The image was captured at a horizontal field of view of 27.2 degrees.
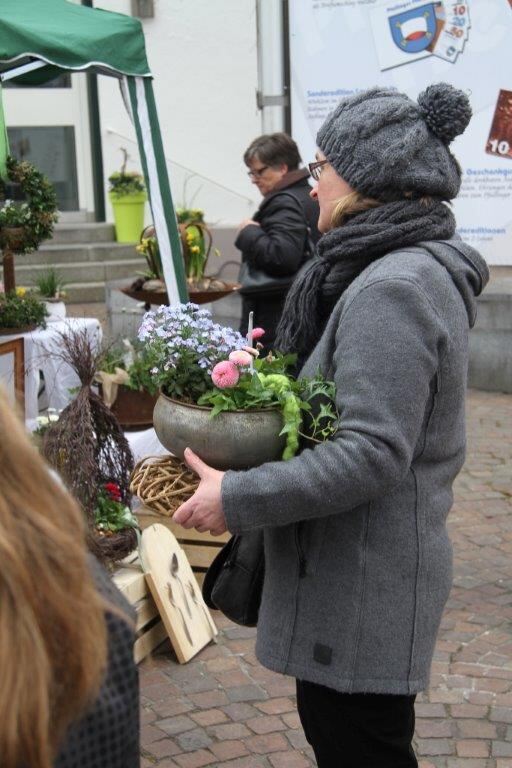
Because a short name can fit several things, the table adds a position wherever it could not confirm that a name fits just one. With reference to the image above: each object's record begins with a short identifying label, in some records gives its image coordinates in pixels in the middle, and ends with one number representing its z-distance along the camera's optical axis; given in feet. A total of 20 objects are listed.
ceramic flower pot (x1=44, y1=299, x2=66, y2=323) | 19.40
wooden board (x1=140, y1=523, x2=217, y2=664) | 12.59
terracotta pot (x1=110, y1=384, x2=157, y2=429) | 16.12
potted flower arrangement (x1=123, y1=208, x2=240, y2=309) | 19.19
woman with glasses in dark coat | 17.44
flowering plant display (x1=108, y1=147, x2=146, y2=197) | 38.32
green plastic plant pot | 38.52
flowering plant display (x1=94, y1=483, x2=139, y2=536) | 12.53
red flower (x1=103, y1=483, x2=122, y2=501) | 12.81
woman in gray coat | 6.07
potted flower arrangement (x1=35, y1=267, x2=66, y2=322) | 19.75
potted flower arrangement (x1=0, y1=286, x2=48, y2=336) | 17.71
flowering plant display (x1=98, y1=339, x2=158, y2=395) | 15.57
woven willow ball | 6.74
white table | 17.76
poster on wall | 24.52
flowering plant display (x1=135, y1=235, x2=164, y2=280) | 19.38
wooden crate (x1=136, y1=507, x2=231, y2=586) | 14.08
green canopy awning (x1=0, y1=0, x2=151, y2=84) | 16.71
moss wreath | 17.98
